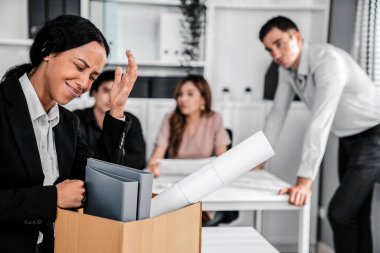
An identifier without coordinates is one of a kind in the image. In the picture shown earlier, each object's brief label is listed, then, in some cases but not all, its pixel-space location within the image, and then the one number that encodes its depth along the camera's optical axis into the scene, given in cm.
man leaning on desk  234
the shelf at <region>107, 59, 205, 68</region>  332
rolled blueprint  97
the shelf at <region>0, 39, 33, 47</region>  315
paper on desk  229
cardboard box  77
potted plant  325
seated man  261
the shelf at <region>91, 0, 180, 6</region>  330
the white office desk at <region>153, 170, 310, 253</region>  191
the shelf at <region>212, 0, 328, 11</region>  343
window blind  276
